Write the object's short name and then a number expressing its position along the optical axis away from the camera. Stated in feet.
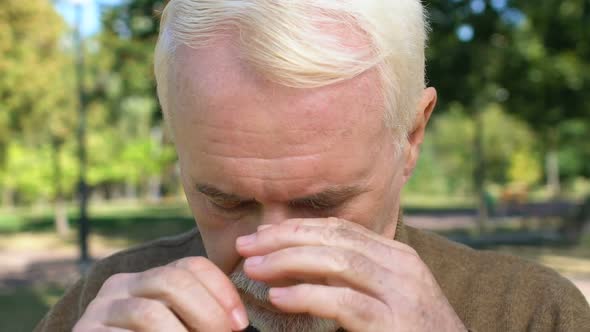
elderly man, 4.31
